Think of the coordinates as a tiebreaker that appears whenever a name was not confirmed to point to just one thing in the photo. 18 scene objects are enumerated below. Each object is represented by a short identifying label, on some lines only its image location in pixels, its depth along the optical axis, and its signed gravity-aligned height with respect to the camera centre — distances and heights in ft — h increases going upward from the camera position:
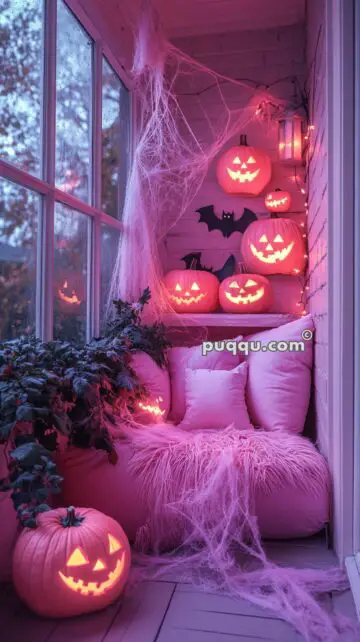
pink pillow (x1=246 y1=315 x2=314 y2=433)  7.82 -0.93
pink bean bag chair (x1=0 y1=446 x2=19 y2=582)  4.96 -2.01
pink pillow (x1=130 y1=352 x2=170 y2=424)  7.74 -0.99
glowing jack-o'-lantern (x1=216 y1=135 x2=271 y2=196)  9.59 +2.90
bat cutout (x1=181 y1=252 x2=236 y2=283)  10.12 +1.17
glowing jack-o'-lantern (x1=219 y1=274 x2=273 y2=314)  9.32 +0.58
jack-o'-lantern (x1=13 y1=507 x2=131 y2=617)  4.49 -2.15
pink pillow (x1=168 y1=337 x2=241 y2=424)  8.61 -0.70
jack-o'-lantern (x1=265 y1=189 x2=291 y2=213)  9.67 +2.34
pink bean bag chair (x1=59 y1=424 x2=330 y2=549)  5.94 -1.89
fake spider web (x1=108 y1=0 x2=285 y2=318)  8.55 +3.13
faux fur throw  5.14 -2.09
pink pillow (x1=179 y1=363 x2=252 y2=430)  7.77 -1.18
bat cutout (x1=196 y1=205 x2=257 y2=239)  10.19 +2.07
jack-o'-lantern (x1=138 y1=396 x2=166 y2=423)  7.55 -1.30
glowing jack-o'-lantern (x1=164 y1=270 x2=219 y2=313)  9.55 +0.64
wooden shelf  9.27 +0.09
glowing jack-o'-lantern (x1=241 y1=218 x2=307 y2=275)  9.27 +1.42
